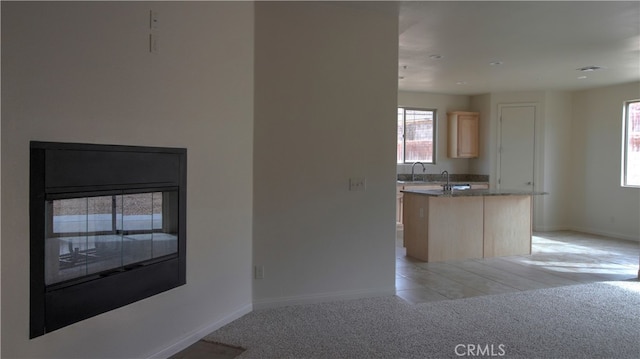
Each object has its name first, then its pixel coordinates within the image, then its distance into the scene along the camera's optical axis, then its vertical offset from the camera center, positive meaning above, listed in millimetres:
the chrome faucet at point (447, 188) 6121 -221
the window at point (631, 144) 7568 +501
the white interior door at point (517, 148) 8430 +460
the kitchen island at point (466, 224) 5812 -676
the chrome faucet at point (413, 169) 8602 +50
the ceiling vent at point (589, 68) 6300 +1465
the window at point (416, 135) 8812 +704
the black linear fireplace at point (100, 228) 2078 -319
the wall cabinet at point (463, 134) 8750 +733
